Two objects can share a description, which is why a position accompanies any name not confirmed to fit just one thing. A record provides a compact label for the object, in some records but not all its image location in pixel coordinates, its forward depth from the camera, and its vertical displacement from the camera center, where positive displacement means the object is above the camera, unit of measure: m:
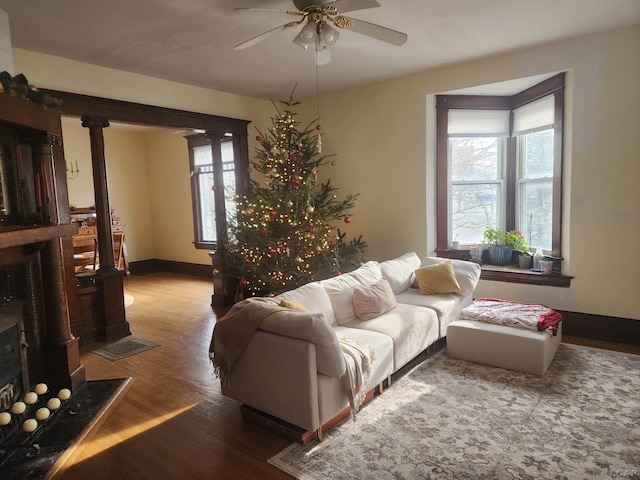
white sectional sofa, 2.53 -1.03
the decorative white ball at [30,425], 2.55 -1.29
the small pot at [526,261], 4.85 -0.81
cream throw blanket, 2.70 -1.13
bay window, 4.90 +0.29
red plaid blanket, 3.59 -1.10
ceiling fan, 2.74 +1.16
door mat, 4.19 -1.46
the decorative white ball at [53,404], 2.66 -1.22
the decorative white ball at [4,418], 2.43 -1.19
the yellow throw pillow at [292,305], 2.94 -0.74
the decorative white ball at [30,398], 2.59 -1.15
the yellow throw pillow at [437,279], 4.34 -0.87
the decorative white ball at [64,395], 2.81 -1.23
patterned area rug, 2.31 -1.49
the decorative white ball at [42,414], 2.60 -1.25
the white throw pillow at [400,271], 4.42 -0.81
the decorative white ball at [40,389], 2.71 -1.14
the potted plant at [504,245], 5.05 -0.65
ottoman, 3.41 -1.29
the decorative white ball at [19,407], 2.51 -1.17
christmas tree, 4.93 -0.31
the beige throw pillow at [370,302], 3.64 -0.91
